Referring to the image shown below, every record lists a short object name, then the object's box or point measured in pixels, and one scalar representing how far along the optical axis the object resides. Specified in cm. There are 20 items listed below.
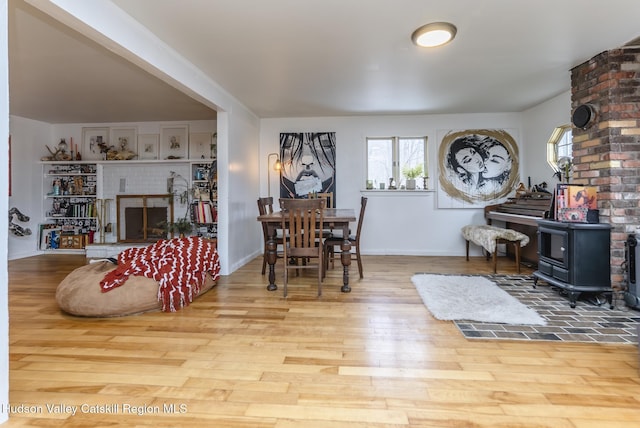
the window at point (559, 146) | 399
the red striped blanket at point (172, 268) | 261
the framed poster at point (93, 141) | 564
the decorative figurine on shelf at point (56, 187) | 552
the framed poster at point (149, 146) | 555
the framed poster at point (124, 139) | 559
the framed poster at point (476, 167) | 485
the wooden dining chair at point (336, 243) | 350
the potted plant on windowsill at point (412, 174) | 500
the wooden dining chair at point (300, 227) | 295
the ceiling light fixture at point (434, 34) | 230
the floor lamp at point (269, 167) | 508
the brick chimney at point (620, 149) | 268
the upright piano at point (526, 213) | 365
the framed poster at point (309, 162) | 507
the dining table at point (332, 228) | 314
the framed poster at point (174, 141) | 550
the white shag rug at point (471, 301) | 238
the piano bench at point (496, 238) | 368
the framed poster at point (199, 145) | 543
